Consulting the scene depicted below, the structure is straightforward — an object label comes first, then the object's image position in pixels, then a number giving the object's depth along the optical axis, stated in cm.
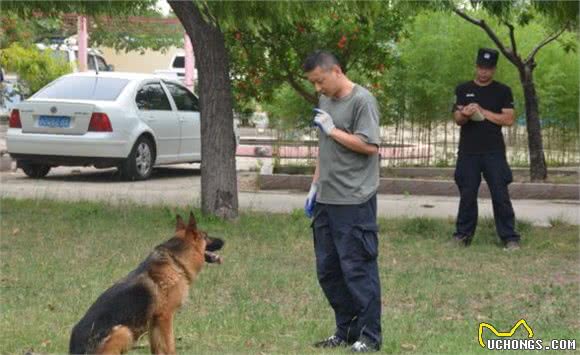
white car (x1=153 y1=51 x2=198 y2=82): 4168
